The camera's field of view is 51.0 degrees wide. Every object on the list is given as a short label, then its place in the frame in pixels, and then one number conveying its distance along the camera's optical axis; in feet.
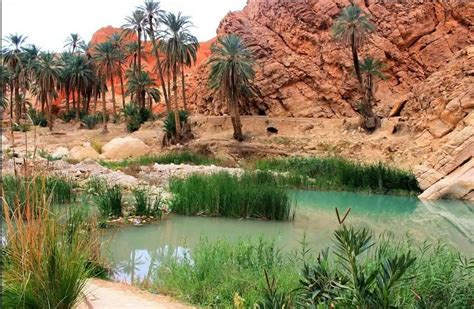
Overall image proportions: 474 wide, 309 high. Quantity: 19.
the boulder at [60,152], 97.82
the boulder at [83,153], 98.22
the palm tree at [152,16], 127.65
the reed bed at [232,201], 40.24
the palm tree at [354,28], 104.01
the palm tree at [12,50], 138.21
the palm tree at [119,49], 148.46
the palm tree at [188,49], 118.52
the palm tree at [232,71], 106.96
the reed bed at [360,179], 67.56
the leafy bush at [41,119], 145.69
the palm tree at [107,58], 142.31
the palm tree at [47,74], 144.46
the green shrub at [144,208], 38.55
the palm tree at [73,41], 185.46
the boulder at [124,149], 102.32
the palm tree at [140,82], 145.28
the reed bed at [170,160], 87.35
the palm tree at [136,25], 135.44
